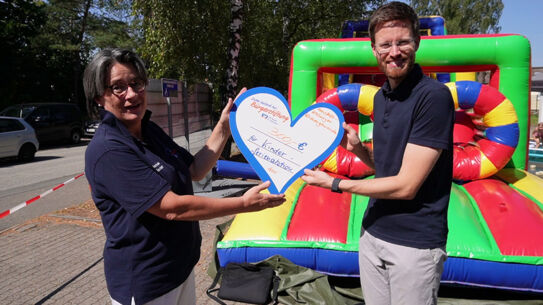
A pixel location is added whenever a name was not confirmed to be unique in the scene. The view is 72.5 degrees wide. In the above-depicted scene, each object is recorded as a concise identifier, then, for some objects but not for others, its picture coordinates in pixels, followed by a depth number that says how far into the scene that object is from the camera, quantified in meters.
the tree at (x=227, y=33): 8.40
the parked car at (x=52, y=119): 13.66
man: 1.46
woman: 1.37
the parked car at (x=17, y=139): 10.08
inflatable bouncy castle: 2.96
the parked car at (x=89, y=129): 17.55
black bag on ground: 3.10
